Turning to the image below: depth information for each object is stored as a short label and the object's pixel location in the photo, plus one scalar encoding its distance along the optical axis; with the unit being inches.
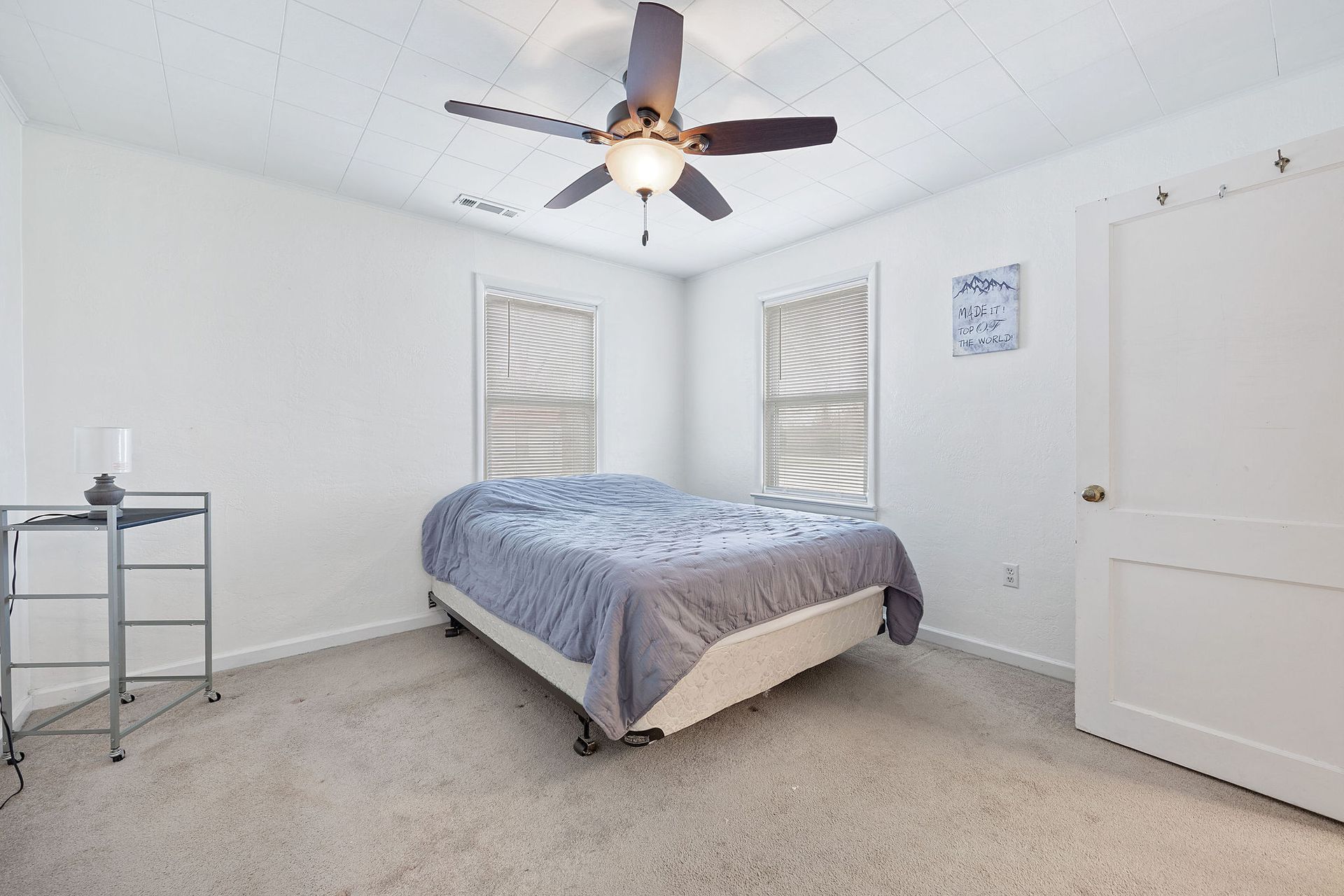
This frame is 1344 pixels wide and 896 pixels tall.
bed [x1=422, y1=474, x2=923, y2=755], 73.1
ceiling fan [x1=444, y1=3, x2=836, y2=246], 65.5
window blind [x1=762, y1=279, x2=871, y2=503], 141.8
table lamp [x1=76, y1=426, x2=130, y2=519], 80.4
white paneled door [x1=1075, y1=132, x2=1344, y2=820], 67.6
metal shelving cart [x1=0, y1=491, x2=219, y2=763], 75.7
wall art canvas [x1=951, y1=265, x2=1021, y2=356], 111.5
